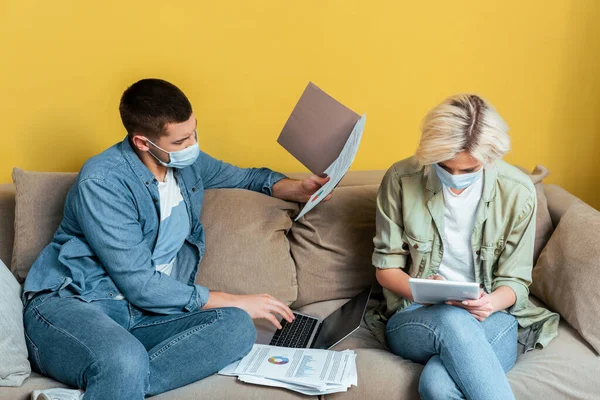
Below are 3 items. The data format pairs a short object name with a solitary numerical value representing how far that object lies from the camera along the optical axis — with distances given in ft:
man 6.51
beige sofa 7.29
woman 6.46
